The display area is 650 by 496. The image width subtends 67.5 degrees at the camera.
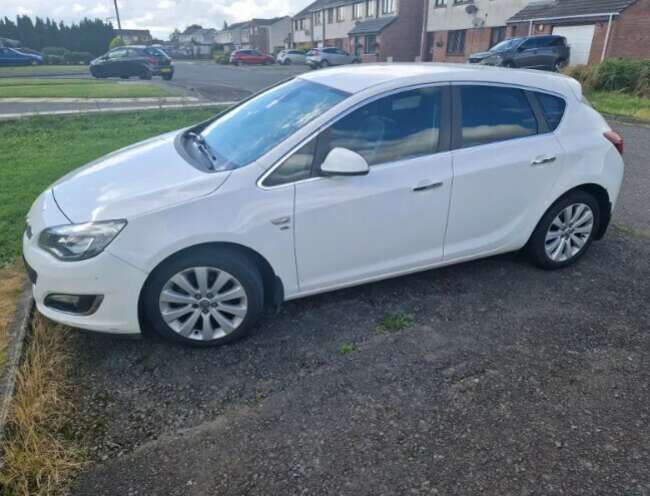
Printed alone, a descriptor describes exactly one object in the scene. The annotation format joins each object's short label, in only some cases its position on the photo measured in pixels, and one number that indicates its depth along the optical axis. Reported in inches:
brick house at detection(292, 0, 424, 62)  1603.1
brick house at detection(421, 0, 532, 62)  1200.8
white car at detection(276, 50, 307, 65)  1790.1
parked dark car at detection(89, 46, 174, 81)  948.0
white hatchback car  112.9
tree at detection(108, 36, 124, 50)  1809.8
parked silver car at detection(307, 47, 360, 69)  1460.4
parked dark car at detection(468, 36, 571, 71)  849.5
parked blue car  1281.7
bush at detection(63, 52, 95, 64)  1601.9
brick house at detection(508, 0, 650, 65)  860.6
